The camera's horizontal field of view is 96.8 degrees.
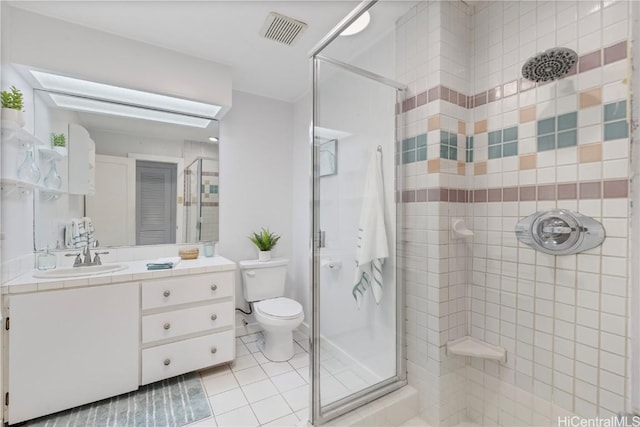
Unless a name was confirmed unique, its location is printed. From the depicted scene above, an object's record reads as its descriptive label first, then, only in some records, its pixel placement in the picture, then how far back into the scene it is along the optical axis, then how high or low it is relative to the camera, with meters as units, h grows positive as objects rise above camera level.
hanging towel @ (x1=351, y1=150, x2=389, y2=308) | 1.63 -0.12
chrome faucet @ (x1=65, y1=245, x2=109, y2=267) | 1.89 -0.35
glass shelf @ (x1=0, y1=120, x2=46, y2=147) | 1.46 +0.40
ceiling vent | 1.71 +1.15
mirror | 1.91 +0.21
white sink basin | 1.67 -0.40
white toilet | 2.10 -0.76
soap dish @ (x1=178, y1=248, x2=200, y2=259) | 2.25 -0.35
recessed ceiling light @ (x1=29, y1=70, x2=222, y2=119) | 1.79 +0.80
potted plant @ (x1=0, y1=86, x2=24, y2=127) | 1.46 +0.54
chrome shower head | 1.14 +0.62
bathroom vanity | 1.47 -0.73
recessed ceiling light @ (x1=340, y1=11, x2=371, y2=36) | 1.52 +1.03
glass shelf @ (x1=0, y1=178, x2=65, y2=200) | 1.52 +0.12
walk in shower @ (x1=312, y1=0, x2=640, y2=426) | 1.13 +0.01
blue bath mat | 1.52 -1.15
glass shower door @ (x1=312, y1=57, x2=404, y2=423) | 1.58 -0.08
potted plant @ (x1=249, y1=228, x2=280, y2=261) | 2.58 -0.31
